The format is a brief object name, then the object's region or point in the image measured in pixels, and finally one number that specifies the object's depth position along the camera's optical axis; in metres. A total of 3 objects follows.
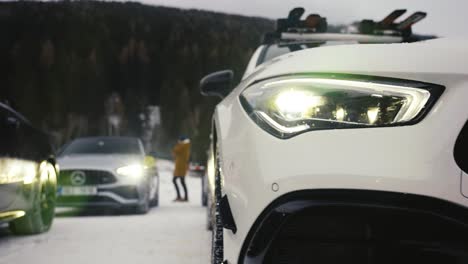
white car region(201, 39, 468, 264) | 2.06
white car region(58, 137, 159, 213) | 9.53
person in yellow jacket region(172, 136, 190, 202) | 15.52
